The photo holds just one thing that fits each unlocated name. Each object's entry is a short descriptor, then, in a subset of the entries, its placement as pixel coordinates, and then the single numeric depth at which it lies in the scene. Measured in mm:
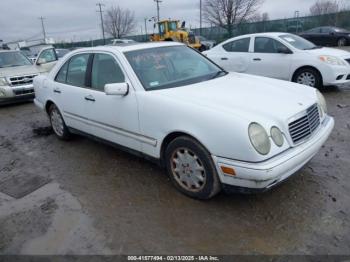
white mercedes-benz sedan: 2840
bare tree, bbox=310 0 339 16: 39562
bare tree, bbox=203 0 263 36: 32031
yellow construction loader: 23953
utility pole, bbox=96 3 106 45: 51688
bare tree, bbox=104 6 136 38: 54938
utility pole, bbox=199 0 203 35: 37688
